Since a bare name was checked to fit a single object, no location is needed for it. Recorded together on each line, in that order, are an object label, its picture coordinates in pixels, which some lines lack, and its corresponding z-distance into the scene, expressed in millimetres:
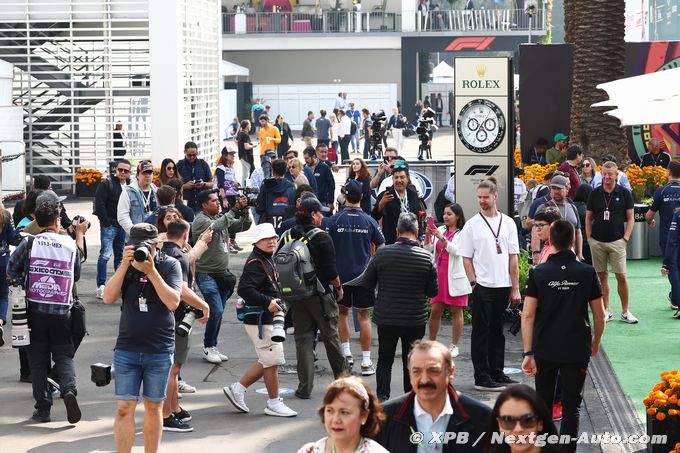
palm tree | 21188
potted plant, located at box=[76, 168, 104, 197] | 27672
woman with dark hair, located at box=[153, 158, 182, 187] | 15169
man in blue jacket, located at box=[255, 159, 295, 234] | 15000
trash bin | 17906
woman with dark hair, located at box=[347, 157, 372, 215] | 15438
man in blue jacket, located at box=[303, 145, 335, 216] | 17062
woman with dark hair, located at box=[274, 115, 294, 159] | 36688
